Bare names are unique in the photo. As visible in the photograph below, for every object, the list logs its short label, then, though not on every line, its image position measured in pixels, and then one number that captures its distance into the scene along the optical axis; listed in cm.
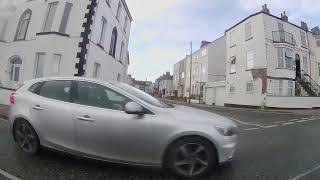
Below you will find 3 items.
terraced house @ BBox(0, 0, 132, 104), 894
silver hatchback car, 234
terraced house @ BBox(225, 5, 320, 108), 1385
